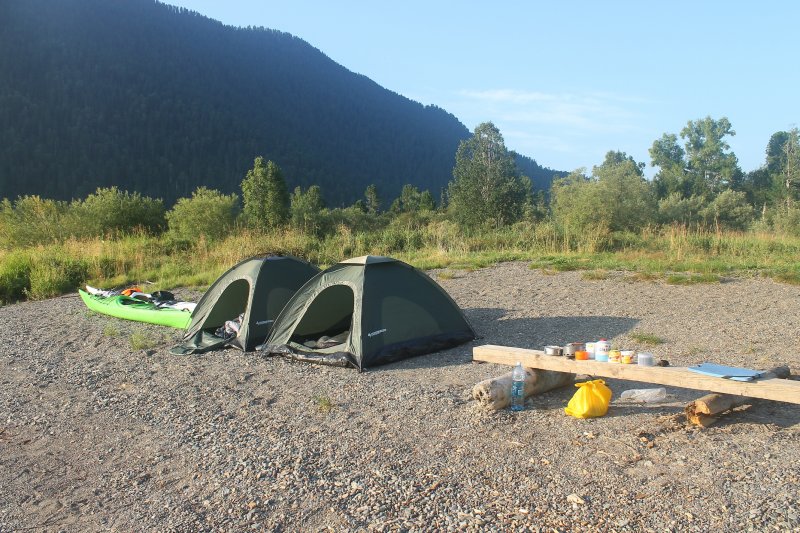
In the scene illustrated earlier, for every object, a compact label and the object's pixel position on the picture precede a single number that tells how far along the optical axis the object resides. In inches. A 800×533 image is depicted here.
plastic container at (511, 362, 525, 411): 205.8
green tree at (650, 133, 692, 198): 2053.4
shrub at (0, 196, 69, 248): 840.3
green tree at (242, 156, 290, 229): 1563.7
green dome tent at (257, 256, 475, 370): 275.9
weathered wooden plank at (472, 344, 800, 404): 164.1
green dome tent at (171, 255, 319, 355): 316.5
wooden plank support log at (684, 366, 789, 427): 181.5
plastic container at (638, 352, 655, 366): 189.3
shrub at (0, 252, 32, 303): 566.6
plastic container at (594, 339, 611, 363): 199.3
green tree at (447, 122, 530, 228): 1494.8
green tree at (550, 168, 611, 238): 696.4
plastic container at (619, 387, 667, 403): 203.9
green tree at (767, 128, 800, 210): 1764.3
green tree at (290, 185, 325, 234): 1832.9
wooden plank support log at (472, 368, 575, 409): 202.4
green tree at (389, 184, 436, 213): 2492.9
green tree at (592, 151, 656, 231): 887.7
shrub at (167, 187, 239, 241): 883.4
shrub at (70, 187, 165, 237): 896.9
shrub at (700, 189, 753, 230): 1485.0
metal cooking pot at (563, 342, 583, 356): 208.2
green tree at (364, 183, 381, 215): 2802.7
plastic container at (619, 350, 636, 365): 192.4
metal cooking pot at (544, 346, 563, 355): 211.1
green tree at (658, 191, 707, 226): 1446.6
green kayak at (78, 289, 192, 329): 379.9
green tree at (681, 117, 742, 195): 2001.7
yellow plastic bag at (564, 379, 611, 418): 195.9
